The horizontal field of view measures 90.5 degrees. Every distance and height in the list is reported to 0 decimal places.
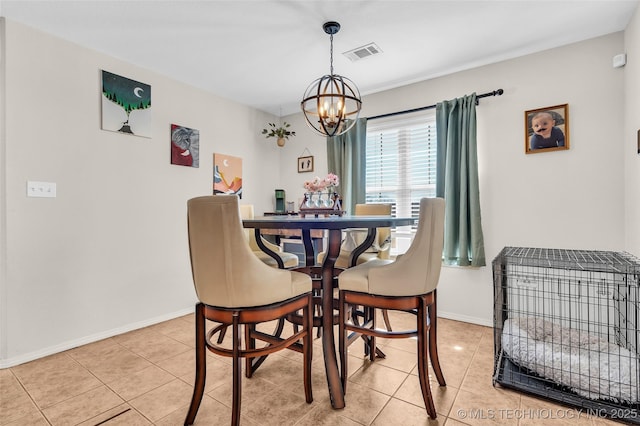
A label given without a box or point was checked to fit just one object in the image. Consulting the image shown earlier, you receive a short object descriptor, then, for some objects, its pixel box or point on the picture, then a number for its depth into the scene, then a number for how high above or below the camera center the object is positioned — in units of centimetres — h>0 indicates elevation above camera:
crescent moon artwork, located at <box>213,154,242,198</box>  373 +47
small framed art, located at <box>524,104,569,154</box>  262 +70
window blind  339 +56
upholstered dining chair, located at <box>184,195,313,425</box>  139 -32
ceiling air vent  268 +140
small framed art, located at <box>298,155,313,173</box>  424 +66
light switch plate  234 +18
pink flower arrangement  232 +21
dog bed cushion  167 -86
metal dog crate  167 -84
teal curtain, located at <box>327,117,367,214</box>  366 +57
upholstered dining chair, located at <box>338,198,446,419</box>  158 -37
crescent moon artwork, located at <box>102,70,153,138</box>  276 +98
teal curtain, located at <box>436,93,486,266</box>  294 +30
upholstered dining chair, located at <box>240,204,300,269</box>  254 -34
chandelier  226 +74
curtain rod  285 +108
